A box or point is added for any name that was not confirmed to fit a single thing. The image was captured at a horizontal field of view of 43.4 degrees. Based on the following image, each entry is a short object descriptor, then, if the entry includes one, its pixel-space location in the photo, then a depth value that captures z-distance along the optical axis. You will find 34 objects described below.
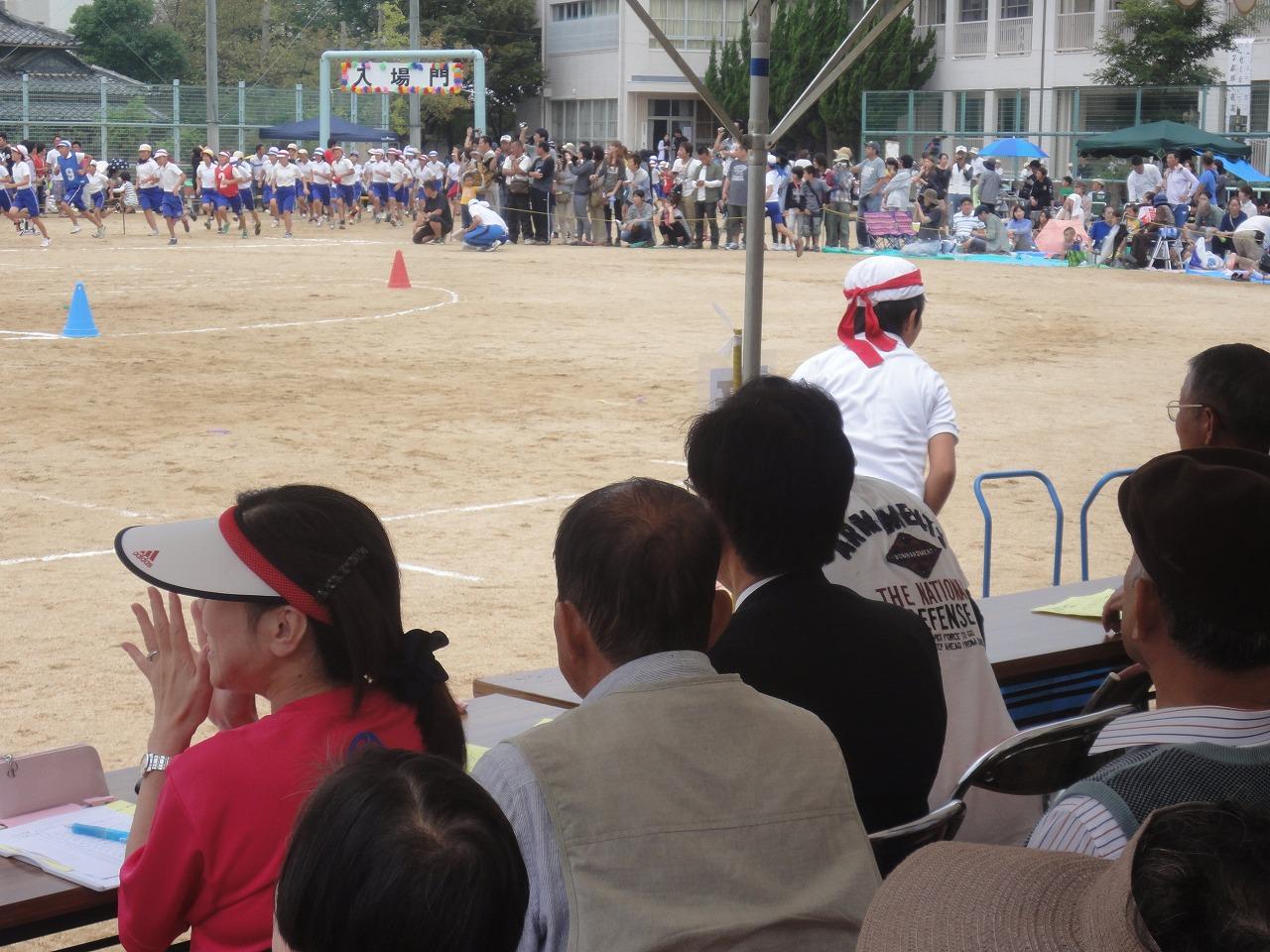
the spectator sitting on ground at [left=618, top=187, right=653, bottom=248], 30.56
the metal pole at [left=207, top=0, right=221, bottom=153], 38.34
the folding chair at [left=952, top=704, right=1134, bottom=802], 2.49
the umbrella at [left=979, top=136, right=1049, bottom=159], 35.44
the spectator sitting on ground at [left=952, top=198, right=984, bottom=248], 28.98
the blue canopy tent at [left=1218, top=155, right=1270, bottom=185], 29.99
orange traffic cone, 20.66
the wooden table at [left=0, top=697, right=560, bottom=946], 2.50
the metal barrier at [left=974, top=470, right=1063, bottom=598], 6.06
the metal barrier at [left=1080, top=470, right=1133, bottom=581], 5.95
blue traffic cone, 15.27
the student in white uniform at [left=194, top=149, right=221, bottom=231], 31.31
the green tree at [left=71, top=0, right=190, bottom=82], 62.78
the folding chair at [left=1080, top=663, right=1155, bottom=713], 3.34
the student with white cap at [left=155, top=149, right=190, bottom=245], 28.92
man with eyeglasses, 4.36
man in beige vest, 1.98
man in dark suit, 2.66
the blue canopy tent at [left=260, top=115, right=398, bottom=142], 45.19
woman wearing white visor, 2.34
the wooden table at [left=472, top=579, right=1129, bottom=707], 3.71
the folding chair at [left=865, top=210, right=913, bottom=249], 29.38
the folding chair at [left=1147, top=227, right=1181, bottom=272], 25.86
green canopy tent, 31.14
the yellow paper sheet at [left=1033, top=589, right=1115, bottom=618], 4.57
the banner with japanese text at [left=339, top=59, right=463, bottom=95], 42.53
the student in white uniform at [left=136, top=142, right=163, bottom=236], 29.38
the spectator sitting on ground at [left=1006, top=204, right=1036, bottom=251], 29.12
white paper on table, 2.60
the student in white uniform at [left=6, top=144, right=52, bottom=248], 29.80
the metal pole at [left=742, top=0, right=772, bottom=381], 5.50
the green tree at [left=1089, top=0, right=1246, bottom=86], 38.97
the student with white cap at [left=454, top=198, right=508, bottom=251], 28.38
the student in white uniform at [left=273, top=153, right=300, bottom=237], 32.84
